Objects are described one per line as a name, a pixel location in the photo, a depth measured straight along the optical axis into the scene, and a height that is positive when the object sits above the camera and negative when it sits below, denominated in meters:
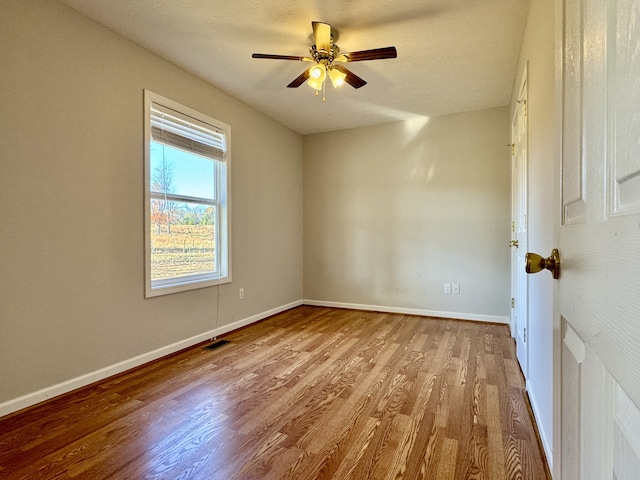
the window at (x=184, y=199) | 2.65 +0.36
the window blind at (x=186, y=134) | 2.69 +0.97
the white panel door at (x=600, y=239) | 0.38 +0.00
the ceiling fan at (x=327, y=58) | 2.12 +1.27
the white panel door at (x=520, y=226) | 2.25 +0.09
